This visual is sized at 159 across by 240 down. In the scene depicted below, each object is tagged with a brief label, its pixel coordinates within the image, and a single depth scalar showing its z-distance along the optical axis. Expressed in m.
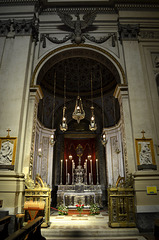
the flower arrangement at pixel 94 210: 7.20
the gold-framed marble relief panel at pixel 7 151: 5.29
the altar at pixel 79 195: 8.82
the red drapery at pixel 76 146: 12.25
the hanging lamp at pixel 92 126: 6.13
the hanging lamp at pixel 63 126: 6.22
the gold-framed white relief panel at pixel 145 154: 5.42
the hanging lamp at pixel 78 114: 5.97
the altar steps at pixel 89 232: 4.43
